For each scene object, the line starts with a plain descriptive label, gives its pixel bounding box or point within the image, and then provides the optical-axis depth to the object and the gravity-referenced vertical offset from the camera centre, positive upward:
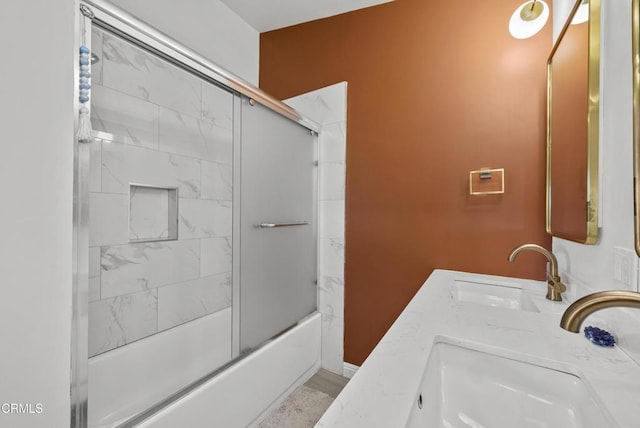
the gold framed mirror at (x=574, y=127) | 0.86 +0.32
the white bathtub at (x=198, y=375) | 1.21 -0.85
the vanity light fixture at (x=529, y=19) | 1.28 +0.90
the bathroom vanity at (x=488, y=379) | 0.49 -0.33
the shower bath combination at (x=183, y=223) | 1.39 -0.07
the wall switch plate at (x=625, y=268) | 0.66 -0.13
